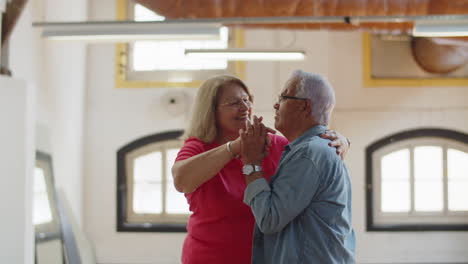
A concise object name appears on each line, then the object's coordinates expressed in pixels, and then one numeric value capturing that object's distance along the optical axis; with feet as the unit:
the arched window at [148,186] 30.07
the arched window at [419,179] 29.25
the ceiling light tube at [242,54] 21.50
